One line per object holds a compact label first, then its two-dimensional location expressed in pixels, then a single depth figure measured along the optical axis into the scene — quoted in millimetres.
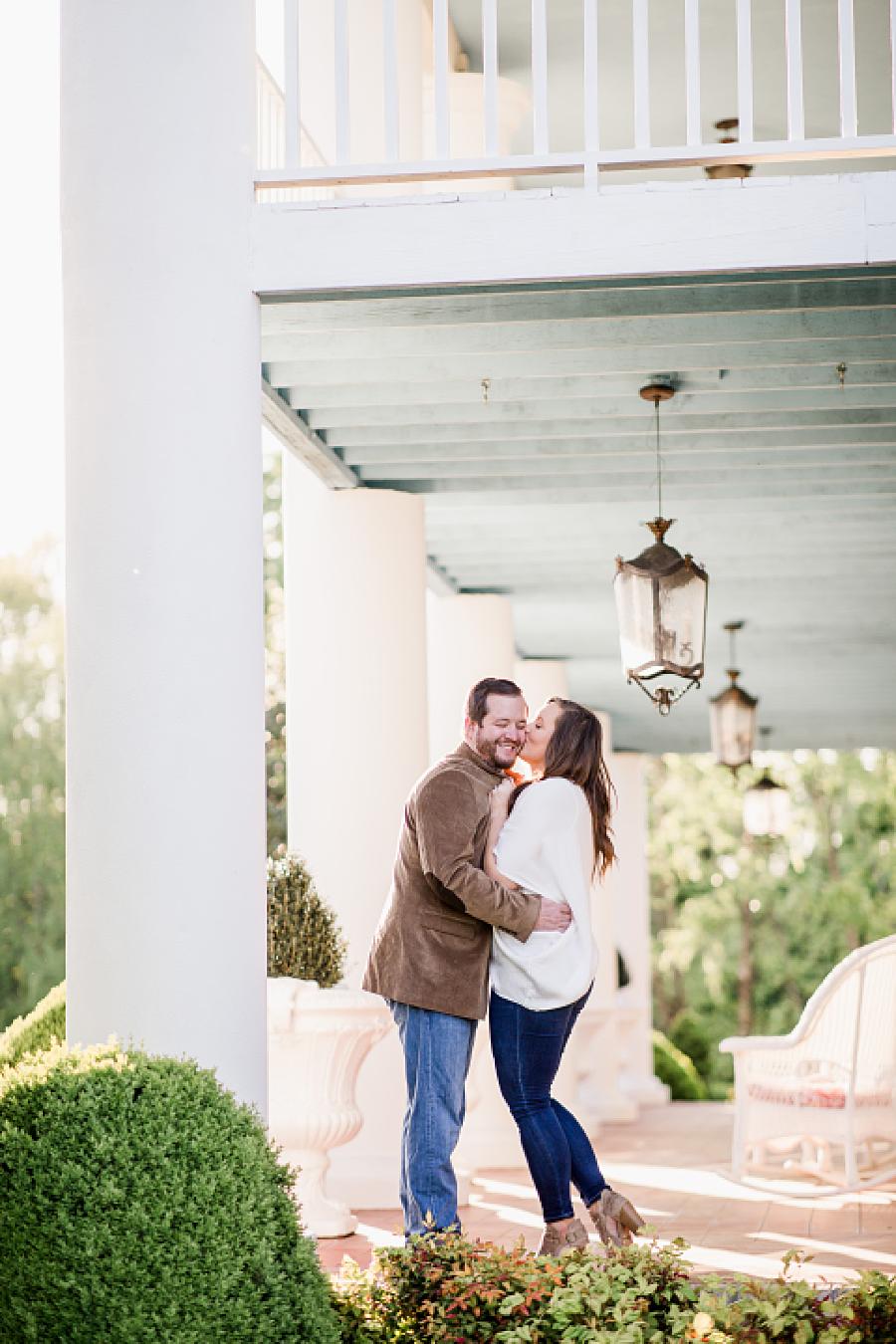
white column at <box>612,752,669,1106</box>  15719
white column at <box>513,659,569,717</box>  12094
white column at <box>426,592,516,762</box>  9875
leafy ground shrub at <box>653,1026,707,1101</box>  18016
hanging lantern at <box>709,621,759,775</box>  10984
